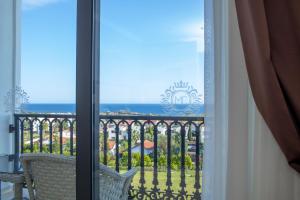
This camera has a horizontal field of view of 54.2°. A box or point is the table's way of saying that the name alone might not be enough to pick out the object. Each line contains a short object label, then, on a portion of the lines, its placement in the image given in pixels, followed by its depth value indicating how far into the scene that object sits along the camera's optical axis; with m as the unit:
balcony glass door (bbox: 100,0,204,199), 1.93
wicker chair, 1.96
